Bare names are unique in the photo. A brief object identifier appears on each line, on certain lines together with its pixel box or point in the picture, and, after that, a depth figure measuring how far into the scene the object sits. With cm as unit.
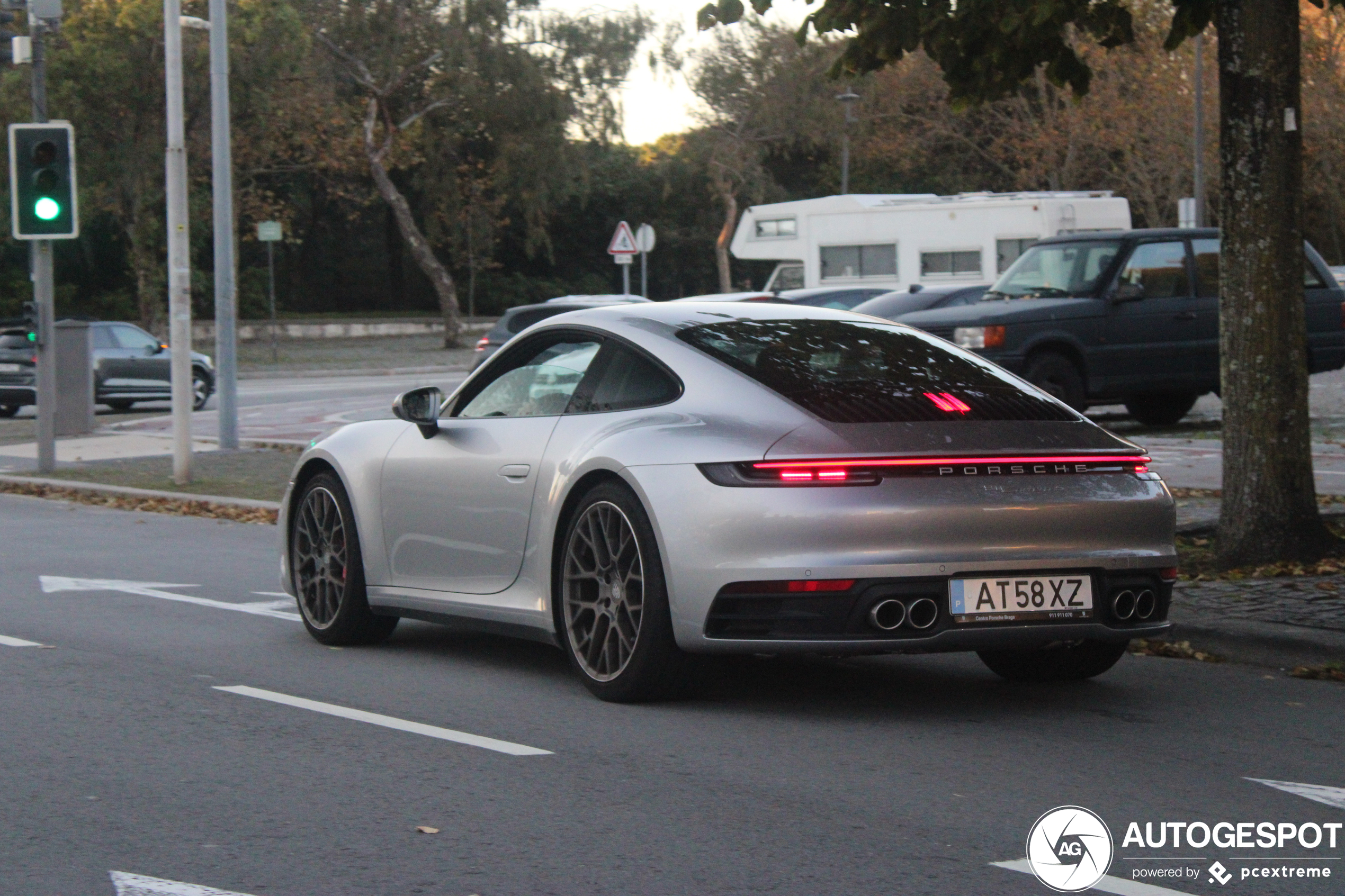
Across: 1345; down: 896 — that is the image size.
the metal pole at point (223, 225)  1941
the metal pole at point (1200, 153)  3241
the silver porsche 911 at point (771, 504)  600
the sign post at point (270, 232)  4069
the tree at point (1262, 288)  921
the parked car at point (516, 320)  2395
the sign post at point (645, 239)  3878
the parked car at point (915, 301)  2166
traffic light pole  1820
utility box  2352
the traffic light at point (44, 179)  1775
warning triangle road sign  3575
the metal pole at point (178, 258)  1672
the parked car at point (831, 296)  2752
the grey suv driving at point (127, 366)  2864
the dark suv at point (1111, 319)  1802
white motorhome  3089
